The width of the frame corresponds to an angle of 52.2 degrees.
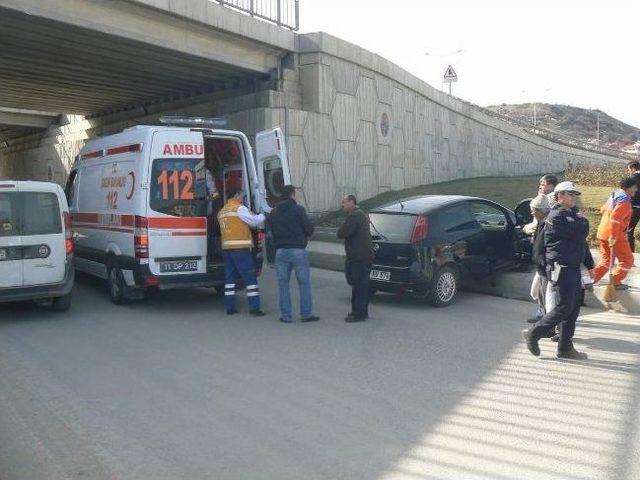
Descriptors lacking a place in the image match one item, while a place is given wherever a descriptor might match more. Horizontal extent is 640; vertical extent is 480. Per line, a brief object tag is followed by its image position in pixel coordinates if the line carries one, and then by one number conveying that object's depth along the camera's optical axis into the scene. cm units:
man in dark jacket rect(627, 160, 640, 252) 968
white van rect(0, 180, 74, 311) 824
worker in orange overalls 834
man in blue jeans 824
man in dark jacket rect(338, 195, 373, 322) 822
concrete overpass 1343
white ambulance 875
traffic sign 2795
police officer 617
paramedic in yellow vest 867
